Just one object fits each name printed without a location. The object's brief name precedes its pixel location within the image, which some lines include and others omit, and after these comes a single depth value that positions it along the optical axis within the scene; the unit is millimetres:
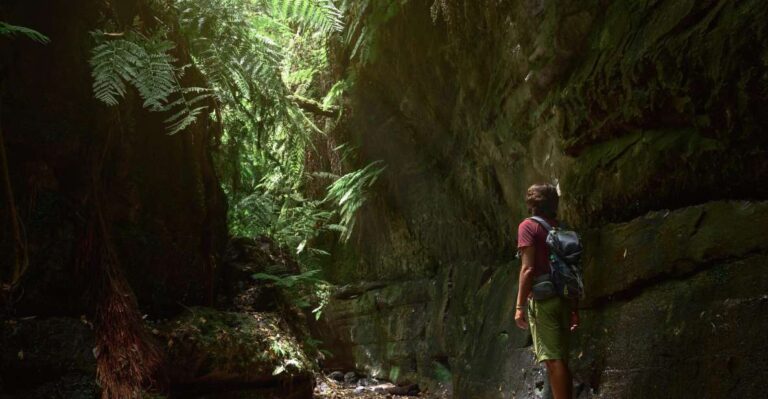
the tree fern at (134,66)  3496
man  3412
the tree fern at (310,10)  4484
